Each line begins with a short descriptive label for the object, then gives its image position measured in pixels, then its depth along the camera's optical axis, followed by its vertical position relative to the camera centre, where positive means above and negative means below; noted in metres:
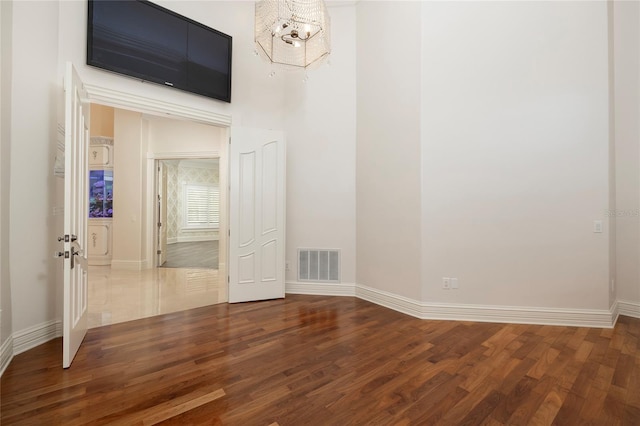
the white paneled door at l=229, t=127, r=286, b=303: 4.07 +0.00
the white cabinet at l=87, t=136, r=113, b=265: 6.46 +0.31
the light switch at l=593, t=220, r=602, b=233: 3.16 -0.11
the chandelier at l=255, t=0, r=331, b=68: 2.75 +1.84
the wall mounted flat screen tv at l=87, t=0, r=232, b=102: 3.08 +1.93
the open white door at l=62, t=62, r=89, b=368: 2.27 -0.01
